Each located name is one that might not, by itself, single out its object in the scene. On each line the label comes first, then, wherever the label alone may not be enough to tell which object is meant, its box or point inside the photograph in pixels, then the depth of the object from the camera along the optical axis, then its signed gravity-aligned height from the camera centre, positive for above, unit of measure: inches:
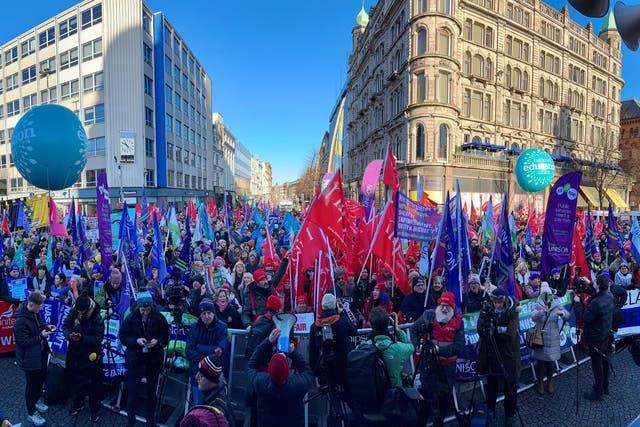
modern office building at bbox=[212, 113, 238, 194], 3008.1 +574.9
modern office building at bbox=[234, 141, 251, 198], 4192.9 +499.7
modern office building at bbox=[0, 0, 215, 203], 1417.3 +517.4
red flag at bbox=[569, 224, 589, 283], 319.9 -44.3
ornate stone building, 1178.0 +468.9
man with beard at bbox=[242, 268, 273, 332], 231.3 -57.6
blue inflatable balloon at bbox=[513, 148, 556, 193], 745.6 +77.2
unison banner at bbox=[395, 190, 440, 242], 269.3 -10.5
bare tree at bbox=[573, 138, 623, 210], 1552.7 +180.6
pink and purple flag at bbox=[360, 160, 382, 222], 449.0 +33.5
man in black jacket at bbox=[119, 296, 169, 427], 173.6 -67.3
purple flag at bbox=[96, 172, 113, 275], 279.9 -12.3
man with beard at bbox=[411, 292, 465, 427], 159.0 -65.4
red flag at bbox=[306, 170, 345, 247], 254.4 -2.2
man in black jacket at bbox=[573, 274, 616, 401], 201.5 -68.1
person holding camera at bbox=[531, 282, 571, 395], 205.2 -73.2
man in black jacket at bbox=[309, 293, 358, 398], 151.3 -59.3
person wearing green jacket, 135.7 -54.1
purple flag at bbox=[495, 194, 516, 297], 251.4 -35.0
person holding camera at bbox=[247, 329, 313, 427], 114.7 -61.4
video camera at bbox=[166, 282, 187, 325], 183.0 -50.3
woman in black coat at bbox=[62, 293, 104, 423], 181.2 -71.2
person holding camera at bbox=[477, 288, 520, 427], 168.9 -64.9
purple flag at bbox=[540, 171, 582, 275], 231.1 -10.1
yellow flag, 531.2 -6.8
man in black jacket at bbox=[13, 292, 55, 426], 177.6 -68.4
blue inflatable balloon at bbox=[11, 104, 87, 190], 402.6 +70.5
